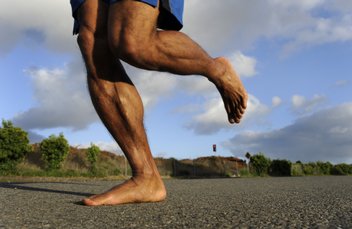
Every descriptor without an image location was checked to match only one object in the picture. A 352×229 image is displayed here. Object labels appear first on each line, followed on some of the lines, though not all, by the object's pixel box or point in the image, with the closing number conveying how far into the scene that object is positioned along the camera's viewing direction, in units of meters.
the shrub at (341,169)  18.33
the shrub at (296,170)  17.58
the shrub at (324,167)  18.53
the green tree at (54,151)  15.96
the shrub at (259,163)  19.61
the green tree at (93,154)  17.56
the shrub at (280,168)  18.41
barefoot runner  2.02
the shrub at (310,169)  17.85
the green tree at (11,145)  14.33
